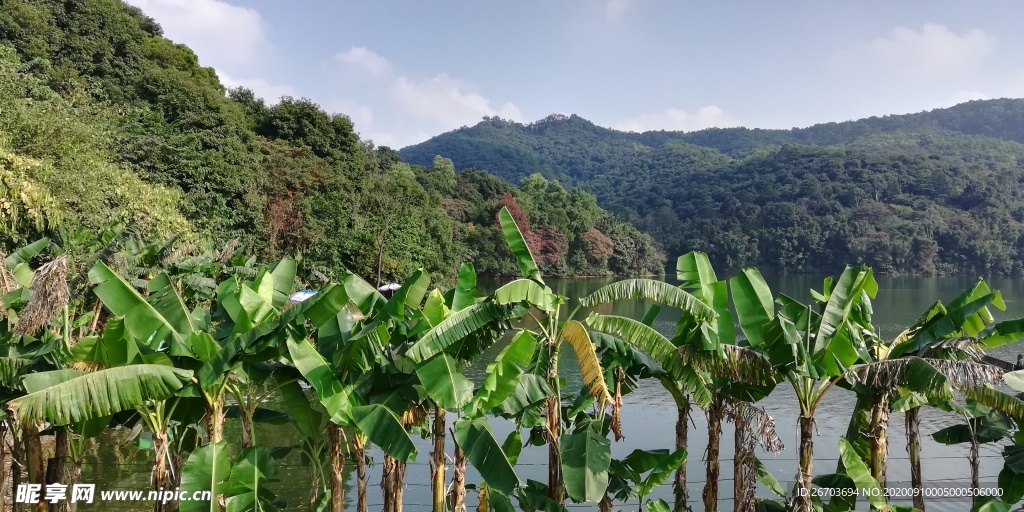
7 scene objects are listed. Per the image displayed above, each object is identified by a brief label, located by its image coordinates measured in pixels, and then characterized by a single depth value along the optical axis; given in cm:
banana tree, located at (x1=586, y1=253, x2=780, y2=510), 546
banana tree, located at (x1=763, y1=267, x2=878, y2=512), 543
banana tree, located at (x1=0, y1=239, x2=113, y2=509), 511
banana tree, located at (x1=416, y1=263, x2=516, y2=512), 479
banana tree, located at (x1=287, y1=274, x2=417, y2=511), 479
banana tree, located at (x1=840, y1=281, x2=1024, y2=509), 507
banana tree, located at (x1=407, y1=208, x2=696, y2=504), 502
